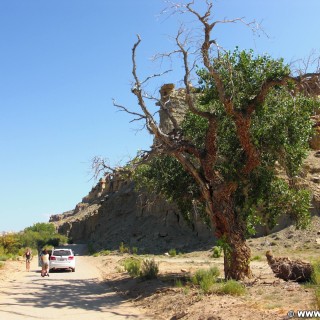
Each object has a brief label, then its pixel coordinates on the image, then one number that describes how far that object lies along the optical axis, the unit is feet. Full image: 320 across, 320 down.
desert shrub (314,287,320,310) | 25.33
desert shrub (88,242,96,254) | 187.14
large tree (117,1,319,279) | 47.62
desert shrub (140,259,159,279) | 58.34
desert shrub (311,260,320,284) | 38.44
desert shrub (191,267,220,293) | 41.28
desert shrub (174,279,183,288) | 47.33
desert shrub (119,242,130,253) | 156.46
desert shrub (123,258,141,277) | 64.60
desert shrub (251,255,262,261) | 100.24
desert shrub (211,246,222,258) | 120.68
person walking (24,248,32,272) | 92.58
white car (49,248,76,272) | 89.92
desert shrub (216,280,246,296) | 38.63
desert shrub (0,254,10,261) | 118.11
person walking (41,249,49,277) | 79.25
